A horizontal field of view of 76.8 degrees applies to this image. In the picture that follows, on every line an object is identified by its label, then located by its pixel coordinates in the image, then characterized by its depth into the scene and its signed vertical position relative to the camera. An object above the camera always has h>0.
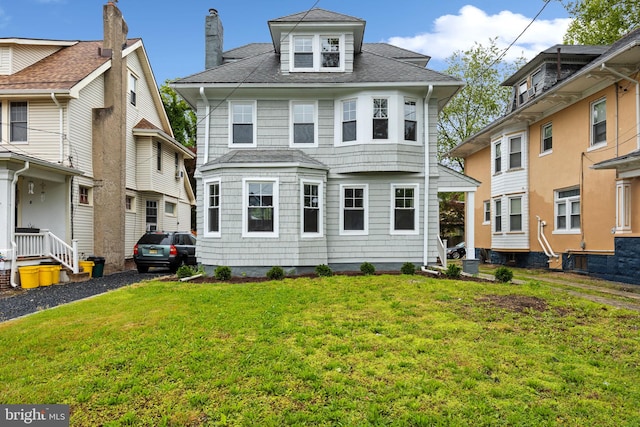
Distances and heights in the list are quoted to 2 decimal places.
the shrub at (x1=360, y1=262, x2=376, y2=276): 12.31 -1.45
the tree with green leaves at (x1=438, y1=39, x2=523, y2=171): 31.23 +10.22
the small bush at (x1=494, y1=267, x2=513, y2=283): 11.37 -1.53
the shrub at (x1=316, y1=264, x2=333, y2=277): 11.83 -1.46
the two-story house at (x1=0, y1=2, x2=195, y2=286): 13.06 +2.81
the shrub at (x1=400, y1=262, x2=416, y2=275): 12.17 -1.43
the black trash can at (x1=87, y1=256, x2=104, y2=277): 14.38 -1.56
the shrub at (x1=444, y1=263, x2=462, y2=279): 11.95 -1.50
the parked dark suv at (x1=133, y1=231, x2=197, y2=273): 15.03 -1.11
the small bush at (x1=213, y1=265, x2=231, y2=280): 11.54 -1.47
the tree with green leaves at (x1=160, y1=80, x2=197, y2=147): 34.50 +9.13
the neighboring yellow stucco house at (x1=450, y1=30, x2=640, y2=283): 12.16 +2.11
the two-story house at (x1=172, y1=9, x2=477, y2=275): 12.38 +2.36
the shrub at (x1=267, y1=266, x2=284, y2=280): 11.53 -1.50
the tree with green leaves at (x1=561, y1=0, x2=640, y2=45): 23.34 +12.23
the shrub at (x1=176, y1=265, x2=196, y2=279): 11.74 -1.48
